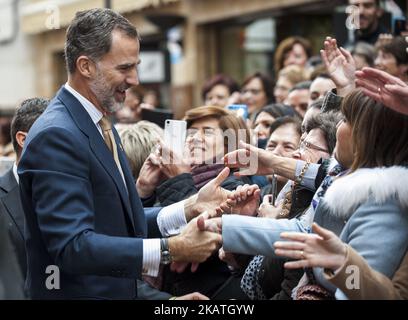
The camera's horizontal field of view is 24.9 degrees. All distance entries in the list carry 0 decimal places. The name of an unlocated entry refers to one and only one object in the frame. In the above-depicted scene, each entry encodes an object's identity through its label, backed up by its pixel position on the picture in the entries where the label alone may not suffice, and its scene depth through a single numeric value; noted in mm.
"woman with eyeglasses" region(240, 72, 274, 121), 8758
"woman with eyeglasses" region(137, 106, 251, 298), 5027
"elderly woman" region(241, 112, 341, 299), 4281
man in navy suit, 3760
